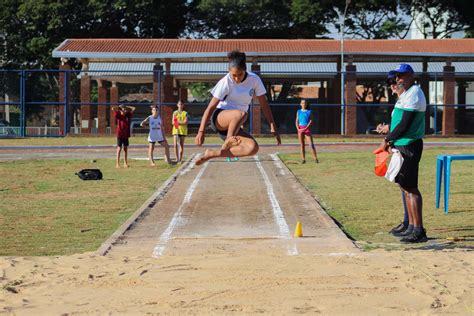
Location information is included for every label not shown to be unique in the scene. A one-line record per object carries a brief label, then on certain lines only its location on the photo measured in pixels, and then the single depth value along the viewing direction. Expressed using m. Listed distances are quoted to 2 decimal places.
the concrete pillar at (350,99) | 41.62
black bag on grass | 19.23
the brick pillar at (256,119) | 40.00
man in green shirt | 10.33
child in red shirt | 22.86
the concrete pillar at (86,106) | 42.56
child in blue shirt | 23.80
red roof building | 42.84
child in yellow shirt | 24.55
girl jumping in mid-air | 10.33
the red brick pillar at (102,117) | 43.00
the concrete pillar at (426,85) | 43.91
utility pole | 41.30
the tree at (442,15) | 63.84
